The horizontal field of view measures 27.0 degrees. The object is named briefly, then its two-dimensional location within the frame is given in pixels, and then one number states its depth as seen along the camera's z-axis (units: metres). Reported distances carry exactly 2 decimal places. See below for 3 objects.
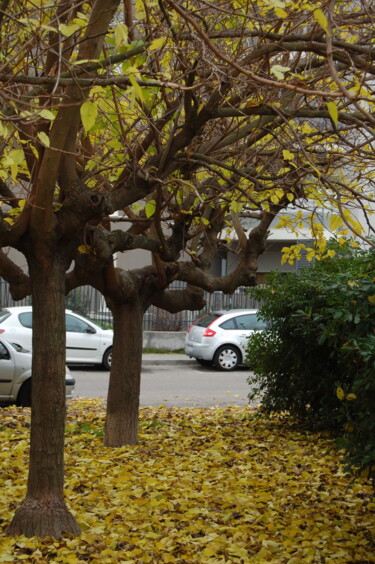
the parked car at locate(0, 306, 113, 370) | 19.16
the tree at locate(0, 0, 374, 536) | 5.24
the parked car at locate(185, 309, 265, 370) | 20.52
